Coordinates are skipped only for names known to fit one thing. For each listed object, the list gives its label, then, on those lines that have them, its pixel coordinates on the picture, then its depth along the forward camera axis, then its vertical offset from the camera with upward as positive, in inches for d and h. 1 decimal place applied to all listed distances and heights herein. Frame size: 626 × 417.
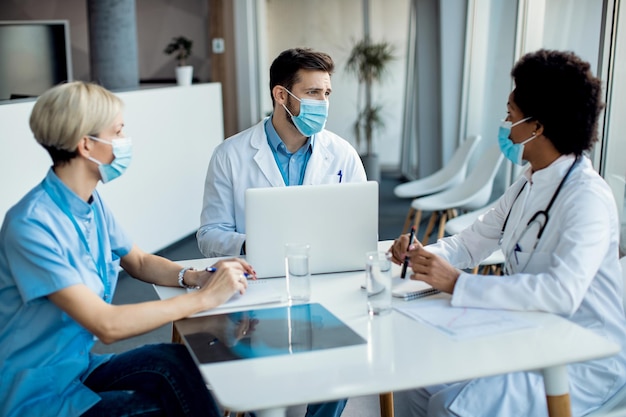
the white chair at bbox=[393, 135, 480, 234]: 215.5 -36.4
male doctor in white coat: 116.3 -15.5
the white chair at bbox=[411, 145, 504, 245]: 189.9 -36.9
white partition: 154.6 -29.0
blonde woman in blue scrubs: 70.9 -24.2
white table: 58.7 -26.0
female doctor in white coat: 75.4 -20.9
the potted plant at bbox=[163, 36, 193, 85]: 245.8 -2.6
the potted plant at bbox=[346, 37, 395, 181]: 337.1 -14.8
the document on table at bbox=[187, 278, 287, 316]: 79.8 -26.3
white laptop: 86.7 -19.8
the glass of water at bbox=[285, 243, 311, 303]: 80.7 -23.5
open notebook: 81.3 -26.0
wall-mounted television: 195.3 -1.3
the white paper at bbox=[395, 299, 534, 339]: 70.6 -25.8
